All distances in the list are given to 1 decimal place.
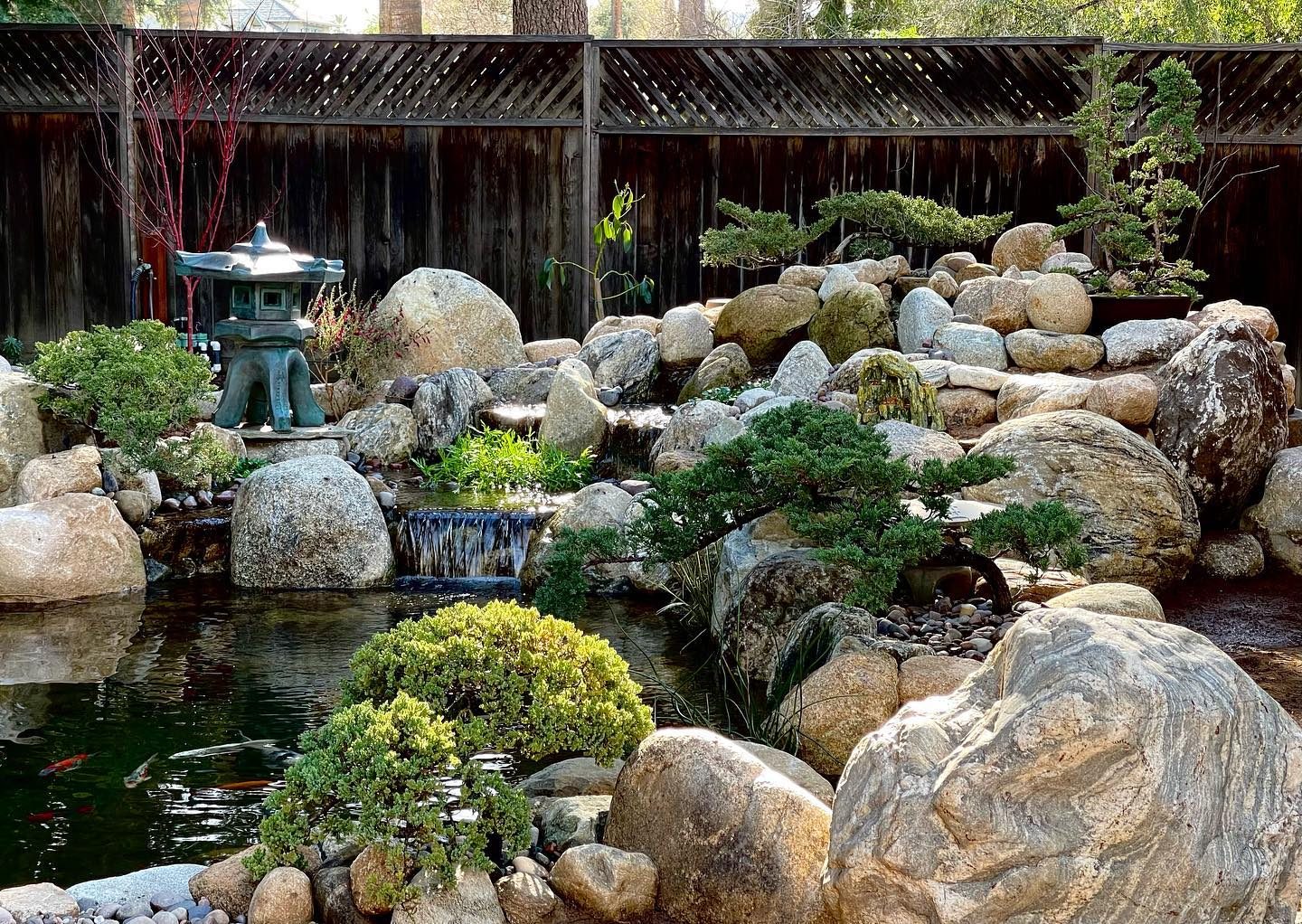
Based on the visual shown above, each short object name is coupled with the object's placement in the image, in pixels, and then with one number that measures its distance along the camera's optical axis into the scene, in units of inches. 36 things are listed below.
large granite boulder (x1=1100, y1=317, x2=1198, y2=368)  350.6
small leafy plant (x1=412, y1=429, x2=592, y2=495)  341.1
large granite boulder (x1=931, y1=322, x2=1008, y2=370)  355.6
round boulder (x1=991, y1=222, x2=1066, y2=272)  414.9
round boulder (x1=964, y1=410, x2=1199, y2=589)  259.0
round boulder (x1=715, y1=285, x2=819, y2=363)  392.5
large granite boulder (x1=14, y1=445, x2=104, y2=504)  289.3
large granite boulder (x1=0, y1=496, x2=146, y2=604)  267.1
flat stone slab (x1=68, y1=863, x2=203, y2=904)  135.3
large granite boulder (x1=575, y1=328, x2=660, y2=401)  393.7
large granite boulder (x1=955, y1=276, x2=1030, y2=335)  369.4
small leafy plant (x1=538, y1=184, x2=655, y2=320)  439.8
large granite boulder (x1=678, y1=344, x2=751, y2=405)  383.6
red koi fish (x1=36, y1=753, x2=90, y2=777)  180.9
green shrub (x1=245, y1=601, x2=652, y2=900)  126.1
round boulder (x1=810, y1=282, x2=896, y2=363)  382.6
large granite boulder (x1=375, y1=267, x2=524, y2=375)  406.9
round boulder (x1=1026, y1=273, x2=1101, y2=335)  361.1
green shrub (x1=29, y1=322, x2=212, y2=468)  292.5
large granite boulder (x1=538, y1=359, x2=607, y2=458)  358.9
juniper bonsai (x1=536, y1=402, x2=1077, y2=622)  189.2
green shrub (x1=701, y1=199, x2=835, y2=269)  417.4
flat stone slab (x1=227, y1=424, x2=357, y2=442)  335.9
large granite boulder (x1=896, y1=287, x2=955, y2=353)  374.3
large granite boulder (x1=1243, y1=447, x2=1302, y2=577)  288.5
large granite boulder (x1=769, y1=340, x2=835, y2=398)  356.5
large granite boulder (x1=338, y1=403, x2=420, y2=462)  364.5
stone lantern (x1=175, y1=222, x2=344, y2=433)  323.0
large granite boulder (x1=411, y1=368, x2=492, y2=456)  371.6
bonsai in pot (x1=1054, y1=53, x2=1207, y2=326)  364.2
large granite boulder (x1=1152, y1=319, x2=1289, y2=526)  290.7
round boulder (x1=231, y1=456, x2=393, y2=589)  288.5
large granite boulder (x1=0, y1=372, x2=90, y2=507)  299.7
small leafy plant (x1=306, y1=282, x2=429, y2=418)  395.5
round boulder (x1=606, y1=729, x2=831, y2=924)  123.9
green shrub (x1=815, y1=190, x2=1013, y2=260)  414.3
